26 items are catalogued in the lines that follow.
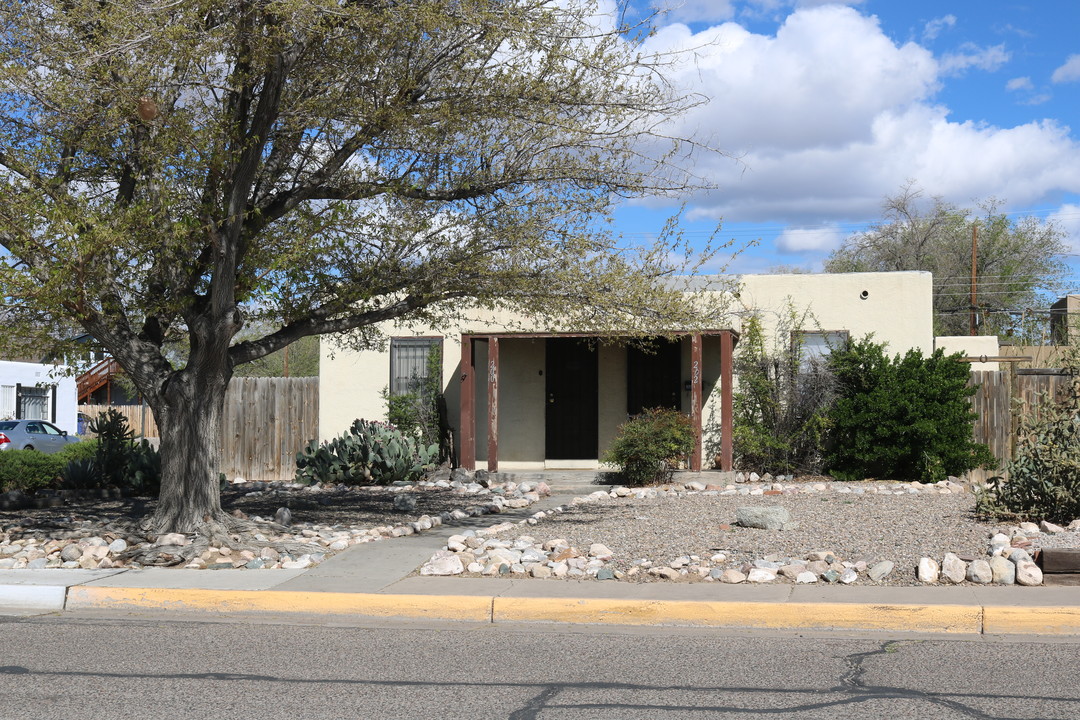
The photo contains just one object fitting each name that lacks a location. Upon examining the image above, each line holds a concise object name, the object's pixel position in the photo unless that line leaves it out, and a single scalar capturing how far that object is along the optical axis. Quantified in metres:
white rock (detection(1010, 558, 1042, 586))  8.65
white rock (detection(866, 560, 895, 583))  8.94
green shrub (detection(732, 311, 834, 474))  17.75
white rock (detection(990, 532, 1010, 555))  9.51
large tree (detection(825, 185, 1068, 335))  38.56
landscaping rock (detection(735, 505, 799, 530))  11.34
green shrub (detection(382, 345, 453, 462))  19.25
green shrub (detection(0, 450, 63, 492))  16.34
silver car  29.44
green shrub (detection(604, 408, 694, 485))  16.53
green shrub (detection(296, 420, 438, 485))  17.68
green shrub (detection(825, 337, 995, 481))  16.62
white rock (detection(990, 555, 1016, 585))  8.76
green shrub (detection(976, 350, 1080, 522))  10.93
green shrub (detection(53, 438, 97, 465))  18.23
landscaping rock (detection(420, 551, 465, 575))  9.61
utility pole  34.72
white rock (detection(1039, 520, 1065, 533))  10.12
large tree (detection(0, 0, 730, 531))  9.63
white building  35.81
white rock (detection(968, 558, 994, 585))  8.77
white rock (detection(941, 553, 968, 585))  8.79
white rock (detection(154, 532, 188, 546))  10.65
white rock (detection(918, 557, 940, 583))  8.81
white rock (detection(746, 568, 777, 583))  9.03
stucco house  18.31
